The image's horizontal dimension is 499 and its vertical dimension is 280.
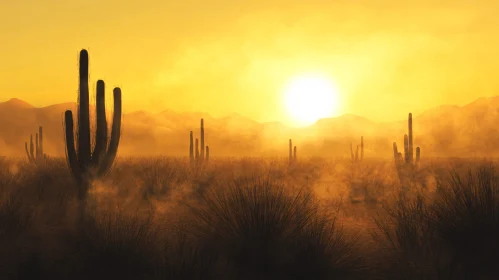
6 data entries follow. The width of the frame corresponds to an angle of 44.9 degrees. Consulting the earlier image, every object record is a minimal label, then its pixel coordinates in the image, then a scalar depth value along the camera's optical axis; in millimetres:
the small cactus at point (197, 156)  37106
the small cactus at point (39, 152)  33634
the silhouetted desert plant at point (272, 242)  7930
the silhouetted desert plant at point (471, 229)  8086
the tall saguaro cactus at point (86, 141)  14070
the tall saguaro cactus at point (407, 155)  32688
